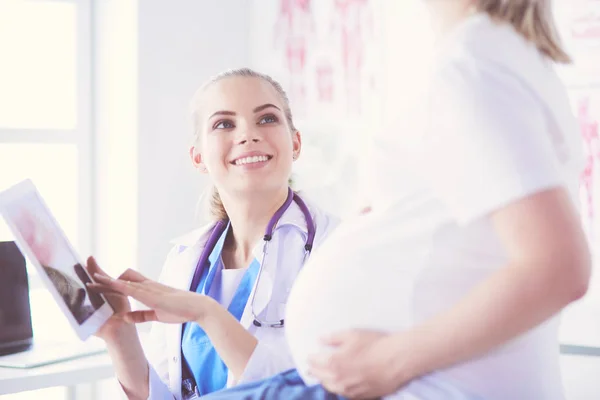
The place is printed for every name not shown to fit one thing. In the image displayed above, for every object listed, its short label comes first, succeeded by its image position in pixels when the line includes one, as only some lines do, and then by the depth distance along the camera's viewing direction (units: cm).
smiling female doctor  171
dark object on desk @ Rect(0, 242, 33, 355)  228
